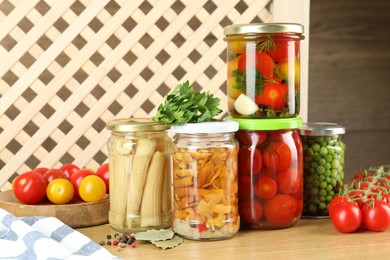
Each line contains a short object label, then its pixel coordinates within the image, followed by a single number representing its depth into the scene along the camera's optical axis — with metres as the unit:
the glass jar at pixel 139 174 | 1.17
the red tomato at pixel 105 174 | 1.29
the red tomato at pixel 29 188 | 1.22
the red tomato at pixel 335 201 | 1.19
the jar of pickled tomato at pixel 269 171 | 1.18
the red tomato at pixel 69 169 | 1.33
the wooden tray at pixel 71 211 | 1.21
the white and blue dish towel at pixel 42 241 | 1.07
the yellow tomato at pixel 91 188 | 1.23
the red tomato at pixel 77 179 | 1.25
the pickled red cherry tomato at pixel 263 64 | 1.18
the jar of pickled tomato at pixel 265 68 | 1.18
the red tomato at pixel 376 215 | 1.18
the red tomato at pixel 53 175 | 1.26
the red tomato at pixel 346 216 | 1.18
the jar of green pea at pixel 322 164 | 1.24
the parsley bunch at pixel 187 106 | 1.15
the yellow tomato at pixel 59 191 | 1.22
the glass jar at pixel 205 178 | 1.14
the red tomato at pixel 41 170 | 1.31
